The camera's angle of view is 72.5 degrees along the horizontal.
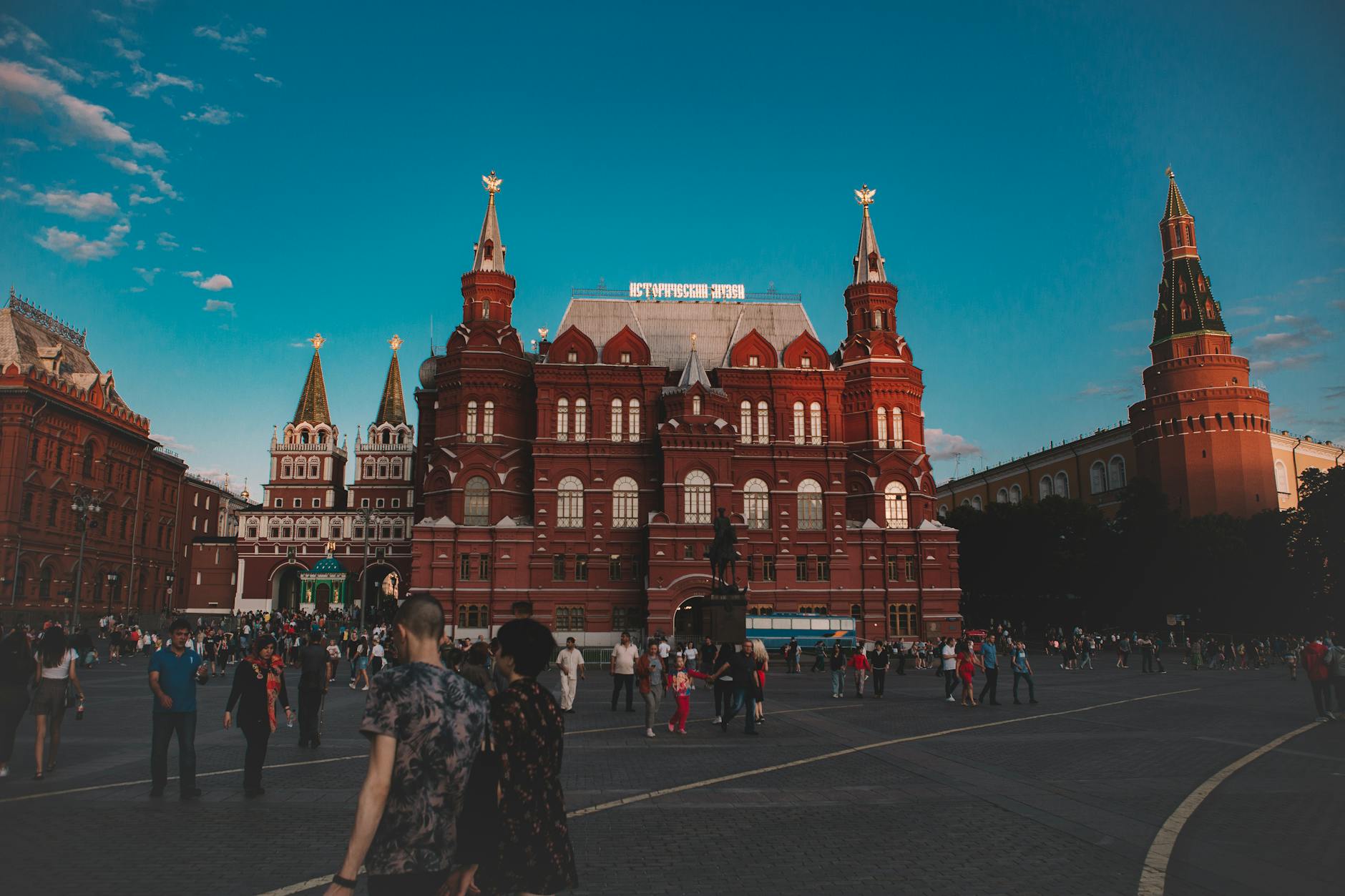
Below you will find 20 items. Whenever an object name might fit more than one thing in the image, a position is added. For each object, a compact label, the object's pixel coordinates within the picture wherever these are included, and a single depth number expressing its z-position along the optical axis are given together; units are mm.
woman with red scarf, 11477
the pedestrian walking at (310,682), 16016
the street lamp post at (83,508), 45938
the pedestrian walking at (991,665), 25281
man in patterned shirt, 4500
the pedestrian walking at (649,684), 17750
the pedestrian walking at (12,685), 12180
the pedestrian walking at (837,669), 28000
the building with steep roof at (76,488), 61375
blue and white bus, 54156
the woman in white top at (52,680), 12727
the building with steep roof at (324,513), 91938
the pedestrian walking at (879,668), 28328
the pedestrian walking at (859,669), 28391
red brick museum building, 58938
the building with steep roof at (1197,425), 79375
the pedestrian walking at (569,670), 19859
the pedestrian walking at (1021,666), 25344
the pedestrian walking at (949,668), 26438
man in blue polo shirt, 10961
